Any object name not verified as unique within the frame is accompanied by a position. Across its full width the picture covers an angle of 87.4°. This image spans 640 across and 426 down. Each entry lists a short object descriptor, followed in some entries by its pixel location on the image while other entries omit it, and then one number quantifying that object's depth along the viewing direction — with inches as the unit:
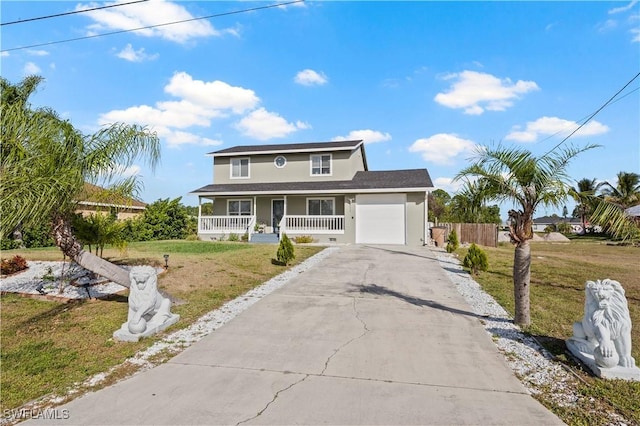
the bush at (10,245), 630.7
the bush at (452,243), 582.5
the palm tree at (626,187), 1605.6
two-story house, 695.1
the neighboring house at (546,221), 3098.9
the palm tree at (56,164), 186.5
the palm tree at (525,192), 220.1
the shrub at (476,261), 396.8
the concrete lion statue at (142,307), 198.1
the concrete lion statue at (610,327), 148.2
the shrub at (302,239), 697.0
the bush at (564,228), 1698.8
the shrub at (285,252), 432.5
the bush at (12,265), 383.9
